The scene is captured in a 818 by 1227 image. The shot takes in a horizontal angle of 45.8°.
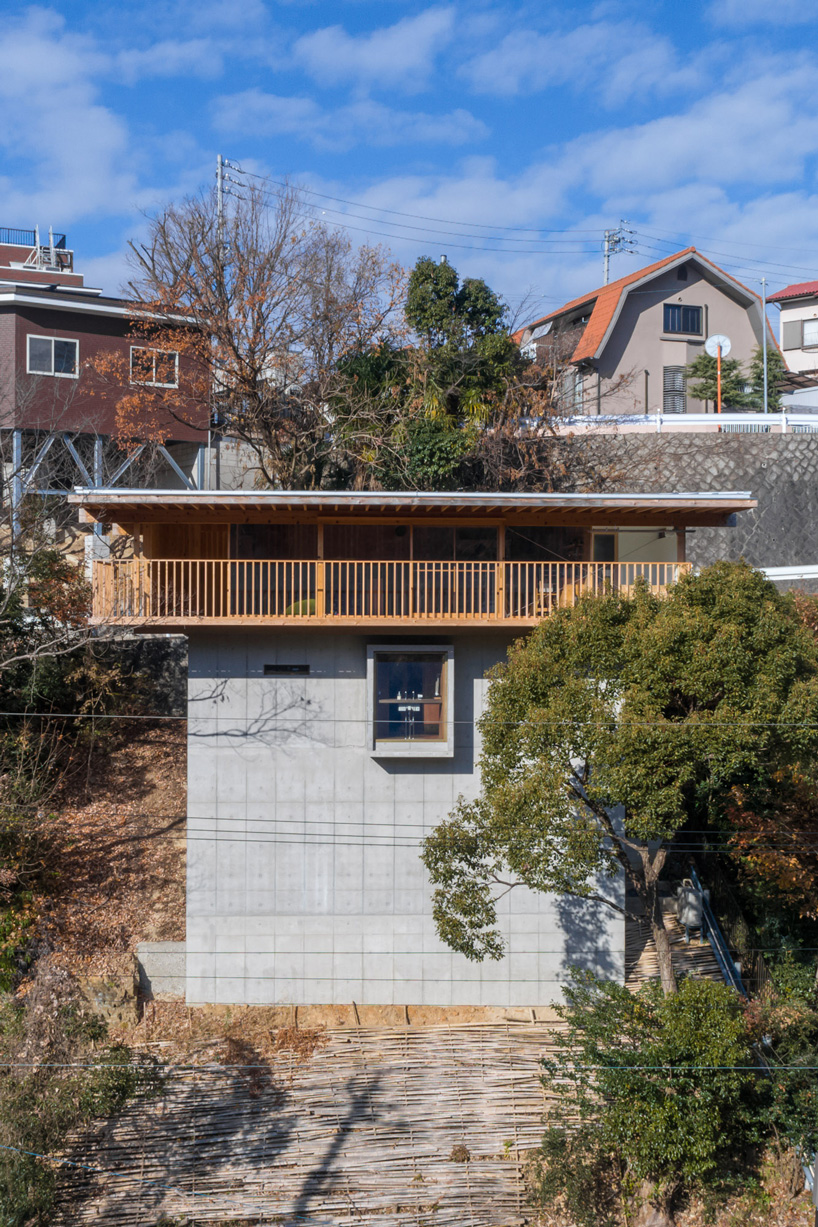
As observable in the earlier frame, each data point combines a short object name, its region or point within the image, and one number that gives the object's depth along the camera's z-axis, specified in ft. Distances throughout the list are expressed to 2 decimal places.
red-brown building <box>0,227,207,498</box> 83.41
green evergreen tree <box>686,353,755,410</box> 110.22
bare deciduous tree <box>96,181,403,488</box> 80.33
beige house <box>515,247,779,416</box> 108.06
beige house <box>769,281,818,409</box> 148.56
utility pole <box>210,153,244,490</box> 83.05
